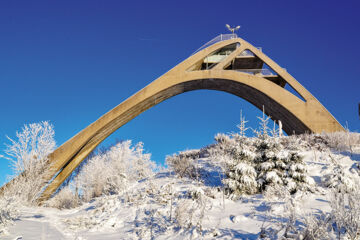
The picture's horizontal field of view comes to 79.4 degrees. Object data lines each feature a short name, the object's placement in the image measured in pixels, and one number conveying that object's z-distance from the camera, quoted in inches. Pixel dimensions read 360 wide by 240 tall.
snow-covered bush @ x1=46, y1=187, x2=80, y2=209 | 548.5
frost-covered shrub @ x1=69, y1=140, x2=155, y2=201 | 557.6
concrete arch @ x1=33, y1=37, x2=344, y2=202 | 614.9
